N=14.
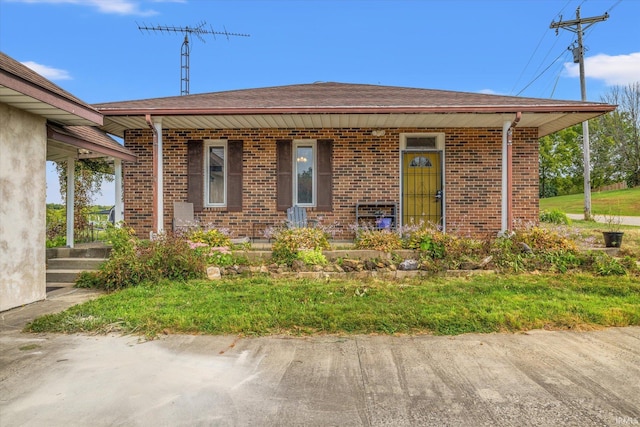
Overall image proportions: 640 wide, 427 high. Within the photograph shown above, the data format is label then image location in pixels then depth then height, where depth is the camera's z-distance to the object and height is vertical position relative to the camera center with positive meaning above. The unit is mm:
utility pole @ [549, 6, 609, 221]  17359 +7217
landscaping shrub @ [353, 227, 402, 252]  6973 -480
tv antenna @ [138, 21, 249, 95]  12959 +6051
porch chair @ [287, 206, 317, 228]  8688 -90
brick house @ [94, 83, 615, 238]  8922 +971
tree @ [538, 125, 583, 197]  41812 +5439
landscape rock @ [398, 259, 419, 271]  6348 -814
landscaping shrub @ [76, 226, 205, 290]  5773 -733
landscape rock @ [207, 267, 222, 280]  6133 -915
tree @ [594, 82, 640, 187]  35406 +7562
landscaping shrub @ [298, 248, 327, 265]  6459 -703
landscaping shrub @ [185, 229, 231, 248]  7244 -441
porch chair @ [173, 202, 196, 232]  8500 -35
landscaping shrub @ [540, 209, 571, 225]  13344 -135
